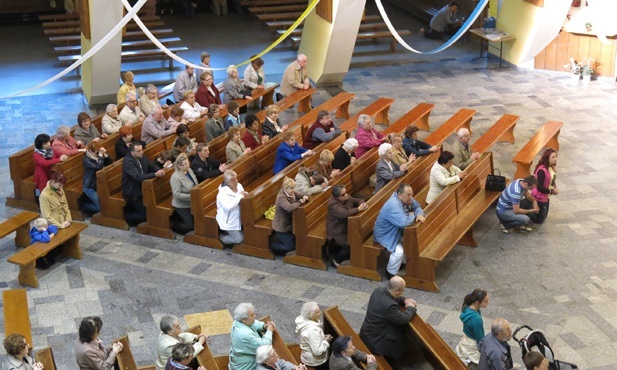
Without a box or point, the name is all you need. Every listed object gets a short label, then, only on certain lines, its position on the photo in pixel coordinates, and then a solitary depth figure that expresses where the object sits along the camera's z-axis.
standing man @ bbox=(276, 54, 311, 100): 15.05
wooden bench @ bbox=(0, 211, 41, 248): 10.82
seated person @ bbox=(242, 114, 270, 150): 12.29
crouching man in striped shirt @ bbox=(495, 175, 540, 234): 11.17
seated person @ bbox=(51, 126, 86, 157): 11.81
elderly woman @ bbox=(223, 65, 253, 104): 14.67
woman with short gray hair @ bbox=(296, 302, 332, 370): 8.09
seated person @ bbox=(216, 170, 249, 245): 10.80
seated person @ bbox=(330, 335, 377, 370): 7.68
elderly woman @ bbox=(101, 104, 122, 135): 12.61
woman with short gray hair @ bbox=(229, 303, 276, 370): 7.92
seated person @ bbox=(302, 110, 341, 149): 12.51
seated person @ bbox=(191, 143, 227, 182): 11.40
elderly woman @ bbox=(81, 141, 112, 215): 11.65
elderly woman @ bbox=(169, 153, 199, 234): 11.07
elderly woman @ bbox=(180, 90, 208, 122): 13.30
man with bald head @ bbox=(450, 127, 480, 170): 11.80
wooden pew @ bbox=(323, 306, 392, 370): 8.32
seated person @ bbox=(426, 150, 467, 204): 10.98
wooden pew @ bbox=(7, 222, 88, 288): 10.12
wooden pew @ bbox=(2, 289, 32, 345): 8.59
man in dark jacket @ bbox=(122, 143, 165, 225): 11.23
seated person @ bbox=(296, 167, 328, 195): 10.73
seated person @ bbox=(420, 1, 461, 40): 19.16
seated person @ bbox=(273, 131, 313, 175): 11.77
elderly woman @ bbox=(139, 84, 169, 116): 13.39
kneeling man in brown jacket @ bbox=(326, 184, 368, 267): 10.27
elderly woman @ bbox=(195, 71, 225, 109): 13.94
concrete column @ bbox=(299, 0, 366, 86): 15.78
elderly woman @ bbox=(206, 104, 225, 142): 12.67
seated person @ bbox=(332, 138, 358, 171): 11.73
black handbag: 11.61
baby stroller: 8.23
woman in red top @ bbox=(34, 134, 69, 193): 11.57
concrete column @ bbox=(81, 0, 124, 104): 14.63
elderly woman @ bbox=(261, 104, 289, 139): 12.74
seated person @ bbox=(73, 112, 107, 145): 12.18
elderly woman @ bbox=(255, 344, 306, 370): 7.68
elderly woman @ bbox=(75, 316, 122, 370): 7.76
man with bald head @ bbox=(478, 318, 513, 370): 7.91
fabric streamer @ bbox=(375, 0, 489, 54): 15.15
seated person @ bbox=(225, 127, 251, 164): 11.86
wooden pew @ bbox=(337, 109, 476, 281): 10.27
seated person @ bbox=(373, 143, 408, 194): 11.25
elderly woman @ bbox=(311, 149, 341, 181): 11.12
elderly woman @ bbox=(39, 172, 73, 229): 10.49
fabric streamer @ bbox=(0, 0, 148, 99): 11.44
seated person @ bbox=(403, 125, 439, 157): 11.98
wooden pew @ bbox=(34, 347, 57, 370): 7.77
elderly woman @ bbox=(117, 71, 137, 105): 13.82
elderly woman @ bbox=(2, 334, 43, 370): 7.58
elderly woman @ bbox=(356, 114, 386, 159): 12.26
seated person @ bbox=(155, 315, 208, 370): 7.80
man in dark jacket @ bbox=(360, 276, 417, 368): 8.40
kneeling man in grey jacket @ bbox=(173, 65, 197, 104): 14.40
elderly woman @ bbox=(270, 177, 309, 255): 10.52
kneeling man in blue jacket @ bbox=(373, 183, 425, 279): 10.02
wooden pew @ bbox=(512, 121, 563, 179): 12.25
